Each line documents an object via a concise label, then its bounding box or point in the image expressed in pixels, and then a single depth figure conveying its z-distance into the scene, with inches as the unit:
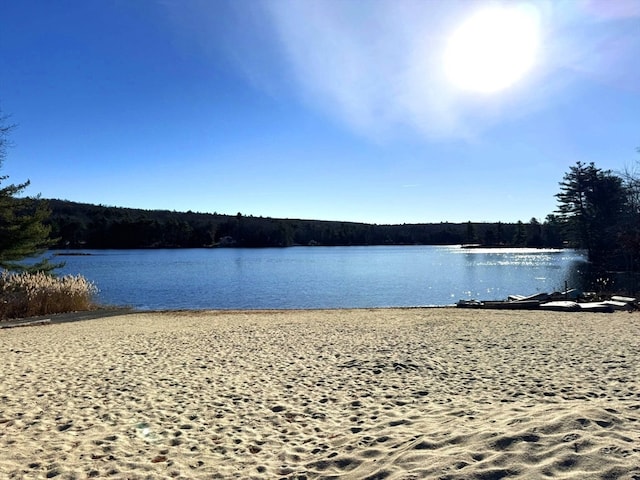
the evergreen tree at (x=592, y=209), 1927.2
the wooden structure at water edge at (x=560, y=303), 702.7
